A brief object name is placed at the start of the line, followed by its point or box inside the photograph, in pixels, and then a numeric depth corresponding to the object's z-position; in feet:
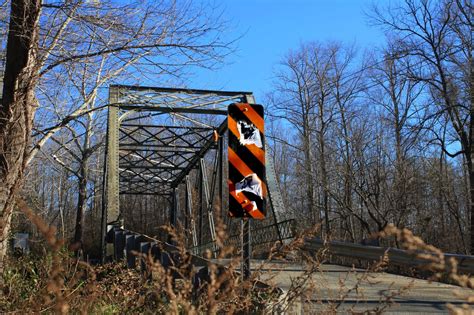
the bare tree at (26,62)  19.94
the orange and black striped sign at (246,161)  16.72
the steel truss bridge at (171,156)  40.32
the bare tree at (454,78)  66.13
